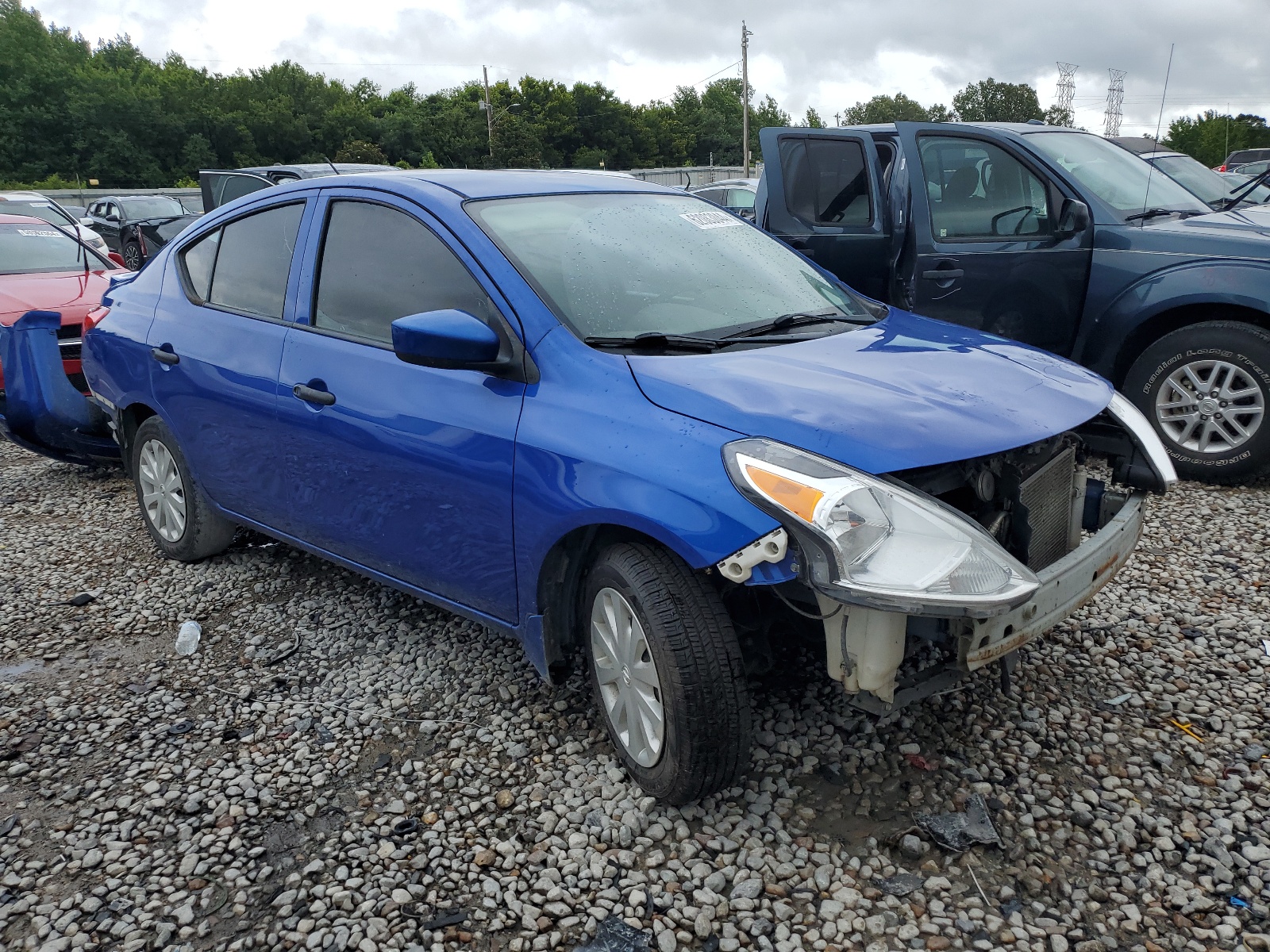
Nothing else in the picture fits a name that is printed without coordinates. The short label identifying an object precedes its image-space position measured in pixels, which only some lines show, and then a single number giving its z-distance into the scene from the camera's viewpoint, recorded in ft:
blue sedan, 7.80
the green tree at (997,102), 322.96
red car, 22.16
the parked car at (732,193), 48.49
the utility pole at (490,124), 269.44
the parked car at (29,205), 45.81
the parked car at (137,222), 58.08
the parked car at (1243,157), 74.13
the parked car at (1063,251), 16.88
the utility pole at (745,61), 193.88
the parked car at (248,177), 33.81
